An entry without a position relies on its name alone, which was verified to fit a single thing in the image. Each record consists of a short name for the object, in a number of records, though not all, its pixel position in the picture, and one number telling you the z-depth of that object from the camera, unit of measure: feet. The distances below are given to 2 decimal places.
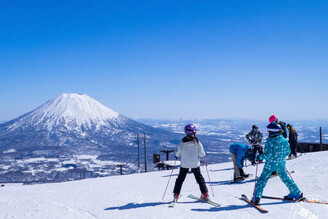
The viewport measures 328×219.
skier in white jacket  17.97
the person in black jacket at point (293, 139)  38.52
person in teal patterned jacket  16.29
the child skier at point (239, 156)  25.00
